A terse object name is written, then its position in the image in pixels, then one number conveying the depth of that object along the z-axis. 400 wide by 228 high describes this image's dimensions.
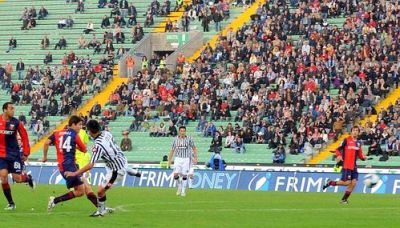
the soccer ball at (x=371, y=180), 41.34
